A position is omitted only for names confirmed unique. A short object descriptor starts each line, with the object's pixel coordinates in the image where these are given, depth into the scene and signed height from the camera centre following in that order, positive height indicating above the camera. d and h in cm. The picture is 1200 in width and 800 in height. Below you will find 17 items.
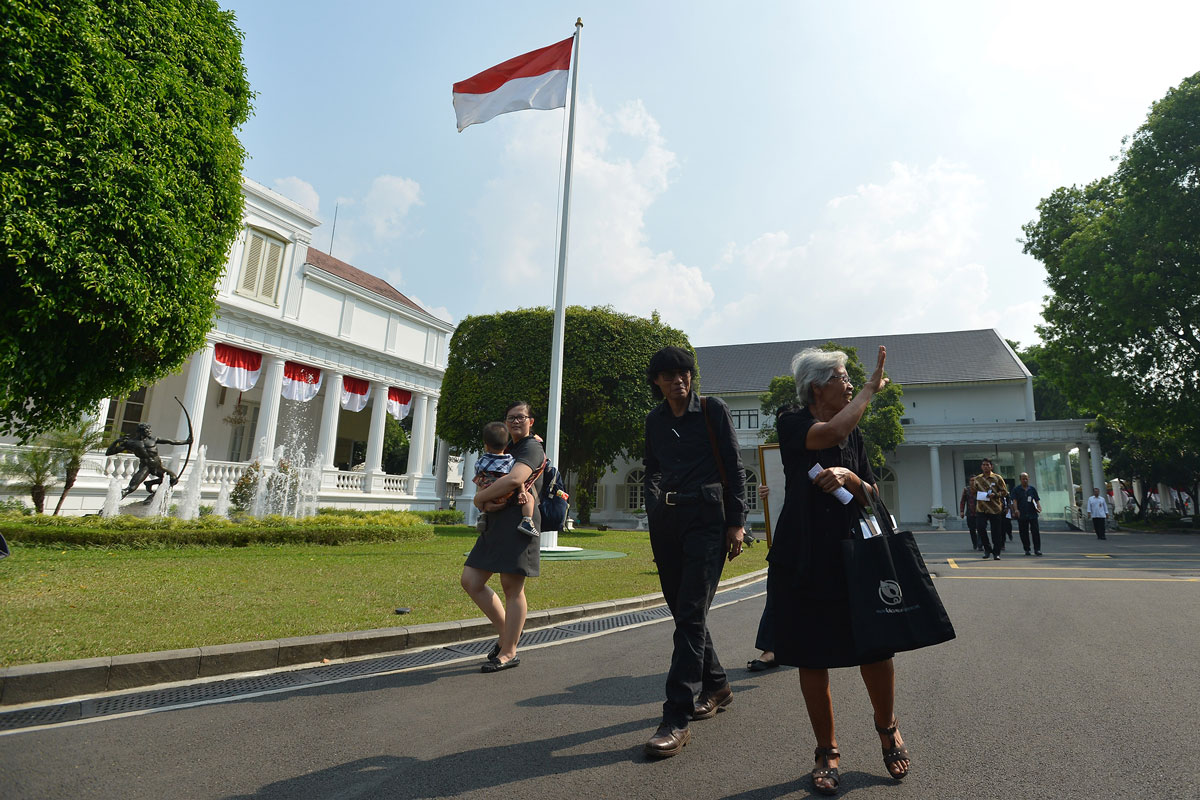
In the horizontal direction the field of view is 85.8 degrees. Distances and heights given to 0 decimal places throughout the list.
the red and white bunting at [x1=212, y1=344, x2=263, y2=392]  2222 +398
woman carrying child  448 -38
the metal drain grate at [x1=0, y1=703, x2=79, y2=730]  338 -131
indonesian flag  1352 +851
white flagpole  1284 +330
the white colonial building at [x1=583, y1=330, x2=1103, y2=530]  3291 +458
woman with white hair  258 -30
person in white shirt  2070 +36
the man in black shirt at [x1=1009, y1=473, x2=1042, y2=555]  1442 +23
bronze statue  1463 +60
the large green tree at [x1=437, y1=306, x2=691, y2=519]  2416 +452
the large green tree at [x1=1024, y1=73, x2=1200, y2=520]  2212 +874
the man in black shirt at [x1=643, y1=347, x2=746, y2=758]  326 -2
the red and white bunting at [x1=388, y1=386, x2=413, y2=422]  2941 +399
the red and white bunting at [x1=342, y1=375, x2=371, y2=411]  2669 +387
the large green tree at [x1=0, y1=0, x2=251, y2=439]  704 +343
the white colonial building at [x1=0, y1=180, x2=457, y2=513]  2259 +447
